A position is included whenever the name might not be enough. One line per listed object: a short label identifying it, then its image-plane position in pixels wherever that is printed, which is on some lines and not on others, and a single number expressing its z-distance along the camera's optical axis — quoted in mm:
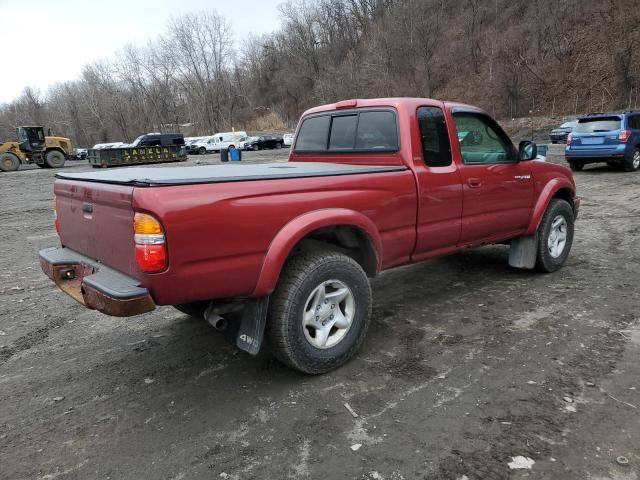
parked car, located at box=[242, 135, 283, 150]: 46250
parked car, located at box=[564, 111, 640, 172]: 13914
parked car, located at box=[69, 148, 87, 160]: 45594
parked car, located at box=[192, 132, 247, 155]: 47031
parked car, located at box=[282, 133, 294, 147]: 46469
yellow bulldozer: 30109
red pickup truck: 2646
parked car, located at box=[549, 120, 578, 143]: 28469
